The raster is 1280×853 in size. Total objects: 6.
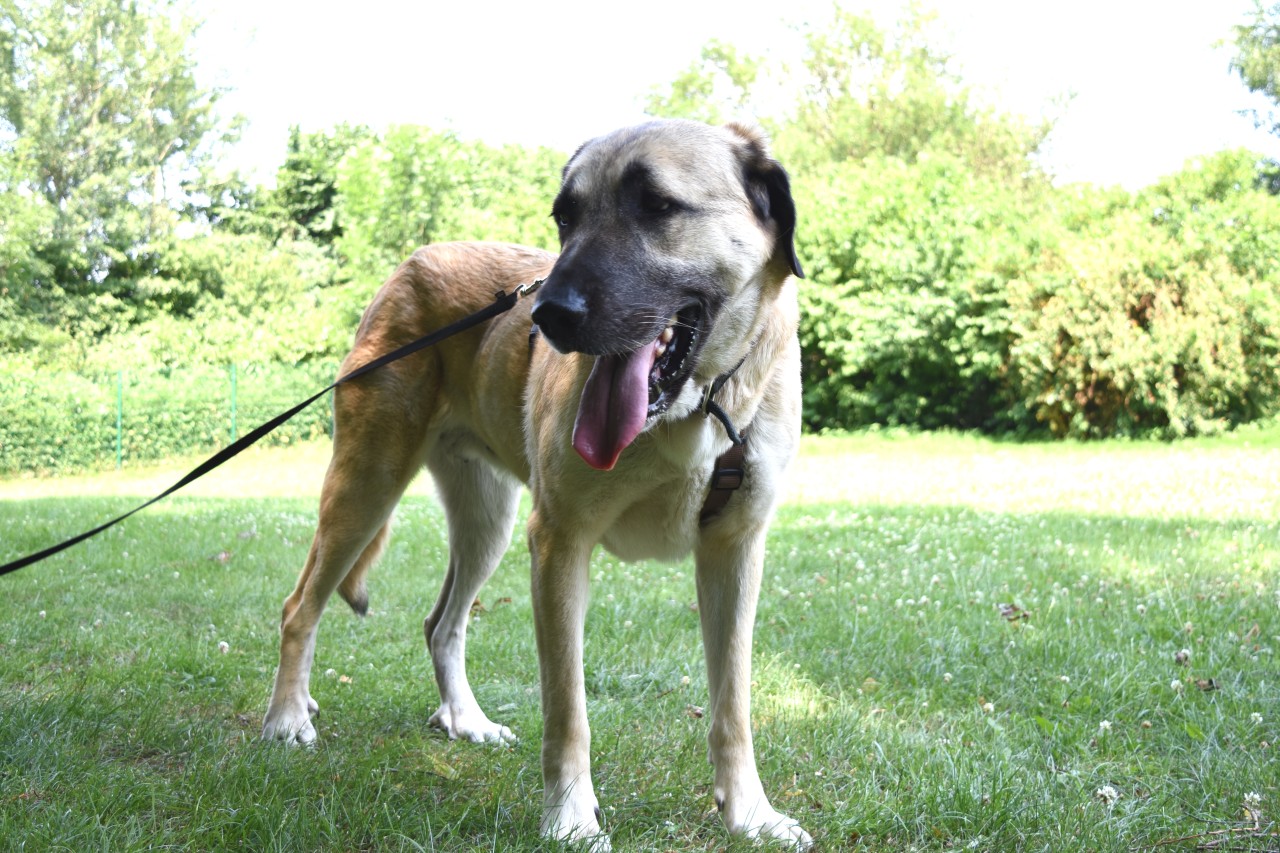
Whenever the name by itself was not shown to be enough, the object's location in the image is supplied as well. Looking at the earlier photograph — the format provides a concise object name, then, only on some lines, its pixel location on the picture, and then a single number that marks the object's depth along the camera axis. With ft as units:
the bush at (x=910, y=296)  63.87
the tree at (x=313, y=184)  114.93
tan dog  8.21
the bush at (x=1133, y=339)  54.19
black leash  11.16
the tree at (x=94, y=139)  95.35
